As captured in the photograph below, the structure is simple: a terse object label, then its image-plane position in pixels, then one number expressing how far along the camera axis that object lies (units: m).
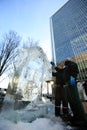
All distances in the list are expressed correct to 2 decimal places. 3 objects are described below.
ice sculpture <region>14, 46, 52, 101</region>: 2.36
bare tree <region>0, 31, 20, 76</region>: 6.36
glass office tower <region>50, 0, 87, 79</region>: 34.38
